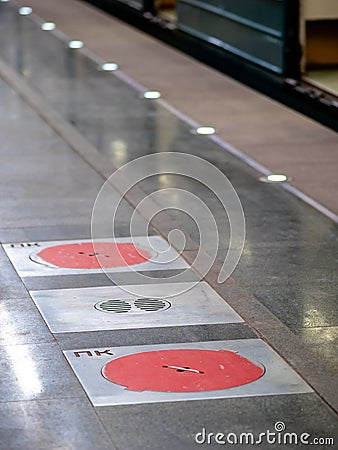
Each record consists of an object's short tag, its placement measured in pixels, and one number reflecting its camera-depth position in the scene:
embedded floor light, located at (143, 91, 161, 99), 12.41
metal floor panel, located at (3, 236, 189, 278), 7.07
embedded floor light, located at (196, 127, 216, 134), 10.81
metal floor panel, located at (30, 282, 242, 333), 6.23
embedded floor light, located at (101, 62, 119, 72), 13.91
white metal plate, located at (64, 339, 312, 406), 5.30
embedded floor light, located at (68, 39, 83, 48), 15.43
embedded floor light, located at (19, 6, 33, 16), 18.50
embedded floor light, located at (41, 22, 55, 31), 16.92
